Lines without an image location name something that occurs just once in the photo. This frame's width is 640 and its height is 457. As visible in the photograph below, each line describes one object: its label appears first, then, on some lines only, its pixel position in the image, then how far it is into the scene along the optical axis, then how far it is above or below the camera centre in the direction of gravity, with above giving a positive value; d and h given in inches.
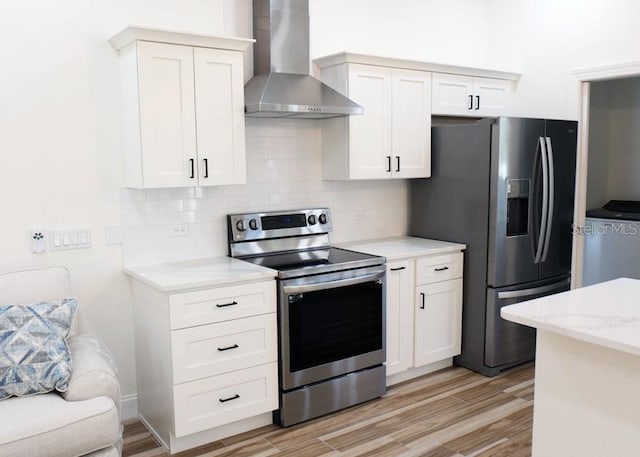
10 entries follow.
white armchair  86.9 -37.8
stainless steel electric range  129.5 -33.0
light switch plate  124.1 -13.6
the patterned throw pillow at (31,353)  96.0 -30.1
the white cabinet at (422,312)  150.3 -37.5
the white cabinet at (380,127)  152.0 +13.1
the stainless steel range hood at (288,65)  136.0 +27.7
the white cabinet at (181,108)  120.1 +14.8
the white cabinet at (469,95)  168.6 +24.2
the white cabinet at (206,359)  117.0 -39.0
